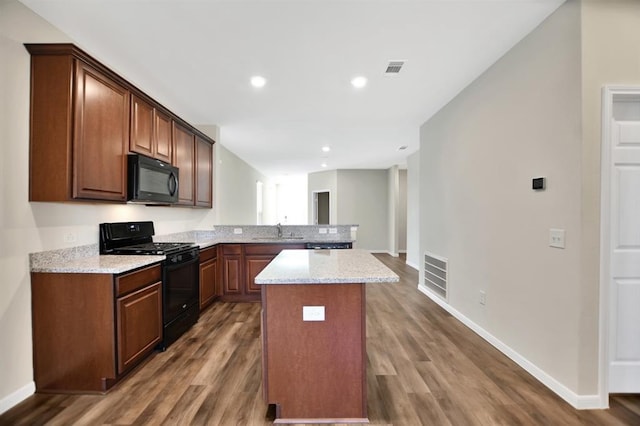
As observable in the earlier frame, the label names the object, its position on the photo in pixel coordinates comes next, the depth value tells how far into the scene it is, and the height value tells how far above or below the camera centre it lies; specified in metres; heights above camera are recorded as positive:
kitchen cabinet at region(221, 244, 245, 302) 4.05 -0.90
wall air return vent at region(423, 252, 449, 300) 3.68 -0.87
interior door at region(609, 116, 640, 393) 1.85 -0.31
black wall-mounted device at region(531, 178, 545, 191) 2.09 +0.22
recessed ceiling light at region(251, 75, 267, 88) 2.85 +1.35
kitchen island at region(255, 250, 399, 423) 1.71 -0.86
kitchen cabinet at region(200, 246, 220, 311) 3.53 -0.88
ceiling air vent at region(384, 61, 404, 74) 2.58 +1.36
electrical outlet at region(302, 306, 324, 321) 1.71 -0.63
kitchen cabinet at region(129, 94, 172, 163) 2.60 +0.80
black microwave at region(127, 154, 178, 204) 2.52 +0.28
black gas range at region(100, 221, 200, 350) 2.62 -0.58
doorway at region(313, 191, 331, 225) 10.09 +0.11
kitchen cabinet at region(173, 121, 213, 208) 3.44 +0.60
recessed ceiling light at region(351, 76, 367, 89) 2.87 +1.36
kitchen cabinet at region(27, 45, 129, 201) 1.94 +0.60
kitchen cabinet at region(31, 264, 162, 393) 2.00 -0.87
